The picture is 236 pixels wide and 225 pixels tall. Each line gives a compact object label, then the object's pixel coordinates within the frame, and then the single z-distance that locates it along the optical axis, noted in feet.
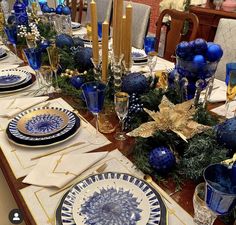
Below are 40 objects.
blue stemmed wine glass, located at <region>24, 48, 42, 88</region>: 3.57
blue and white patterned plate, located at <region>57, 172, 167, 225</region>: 1.85
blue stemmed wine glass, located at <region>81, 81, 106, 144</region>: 2.61
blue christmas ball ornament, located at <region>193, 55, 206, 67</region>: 2.81
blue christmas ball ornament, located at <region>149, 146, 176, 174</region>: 2.21
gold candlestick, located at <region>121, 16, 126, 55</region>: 3.25
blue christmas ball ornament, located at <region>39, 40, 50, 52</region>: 4.47
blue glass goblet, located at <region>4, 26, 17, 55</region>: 5.13
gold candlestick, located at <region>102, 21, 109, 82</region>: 3.14
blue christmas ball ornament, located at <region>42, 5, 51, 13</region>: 6.30
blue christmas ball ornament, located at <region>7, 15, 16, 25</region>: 5.95
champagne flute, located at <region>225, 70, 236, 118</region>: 2.99
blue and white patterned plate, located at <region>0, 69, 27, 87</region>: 3.91
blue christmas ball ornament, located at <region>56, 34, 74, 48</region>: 4.58
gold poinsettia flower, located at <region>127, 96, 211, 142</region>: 2.41
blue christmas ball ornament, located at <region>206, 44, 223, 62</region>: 2.80
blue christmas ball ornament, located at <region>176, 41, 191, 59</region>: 2.87
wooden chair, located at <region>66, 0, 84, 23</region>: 9.03
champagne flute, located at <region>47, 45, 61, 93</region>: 3.60
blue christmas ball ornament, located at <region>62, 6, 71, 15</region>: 5.94
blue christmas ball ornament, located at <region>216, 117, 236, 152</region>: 2.19
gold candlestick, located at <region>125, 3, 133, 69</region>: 3.09
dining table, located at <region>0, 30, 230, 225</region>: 1.95
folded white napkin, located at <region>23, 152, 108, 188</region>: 2.23
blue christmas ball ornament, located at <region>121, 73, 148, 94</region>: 2.91
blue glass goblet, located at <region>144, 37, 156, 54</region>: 4.25
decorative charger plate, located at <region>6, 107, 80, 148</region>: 2.66
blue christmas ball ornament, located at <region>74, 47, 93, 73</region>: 3.84
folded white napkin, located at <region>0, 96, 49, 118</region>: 3.28
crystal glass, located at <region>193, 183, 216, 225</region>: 1.78
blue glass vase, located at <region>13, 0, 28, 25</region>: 5.84
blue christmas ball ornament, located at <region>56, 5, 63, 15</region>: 5.99
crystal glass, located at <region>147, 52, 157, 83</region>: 3.91
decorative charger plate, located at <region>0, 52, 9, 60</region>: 5.23
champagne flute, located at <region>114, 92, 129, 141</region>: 2.58
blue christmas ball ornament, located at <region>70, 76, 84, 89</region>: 3.59
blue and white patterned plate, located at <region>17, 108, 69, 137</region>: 2.83
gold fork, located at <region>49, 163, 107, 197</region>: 2.19
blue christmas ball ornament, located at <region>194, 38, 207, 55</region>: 2.82
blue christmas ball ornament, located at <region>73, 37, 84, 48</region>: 4.71
